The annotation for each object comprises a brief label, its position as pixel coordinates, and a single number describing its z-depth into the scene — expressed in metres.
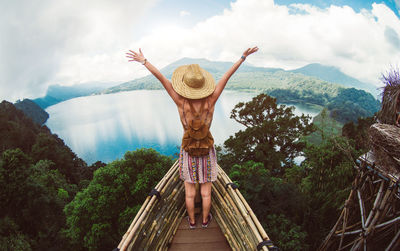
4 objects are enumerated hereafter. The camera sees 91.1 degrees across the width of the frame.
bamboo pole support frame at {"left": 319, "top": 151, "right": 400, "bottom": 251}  2.86
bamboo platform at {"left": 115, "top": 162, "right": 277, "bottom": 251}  2.02
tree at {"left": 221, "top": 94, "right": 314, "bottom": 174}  10.76
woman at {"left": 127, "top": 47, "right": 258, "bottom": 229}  2.09
